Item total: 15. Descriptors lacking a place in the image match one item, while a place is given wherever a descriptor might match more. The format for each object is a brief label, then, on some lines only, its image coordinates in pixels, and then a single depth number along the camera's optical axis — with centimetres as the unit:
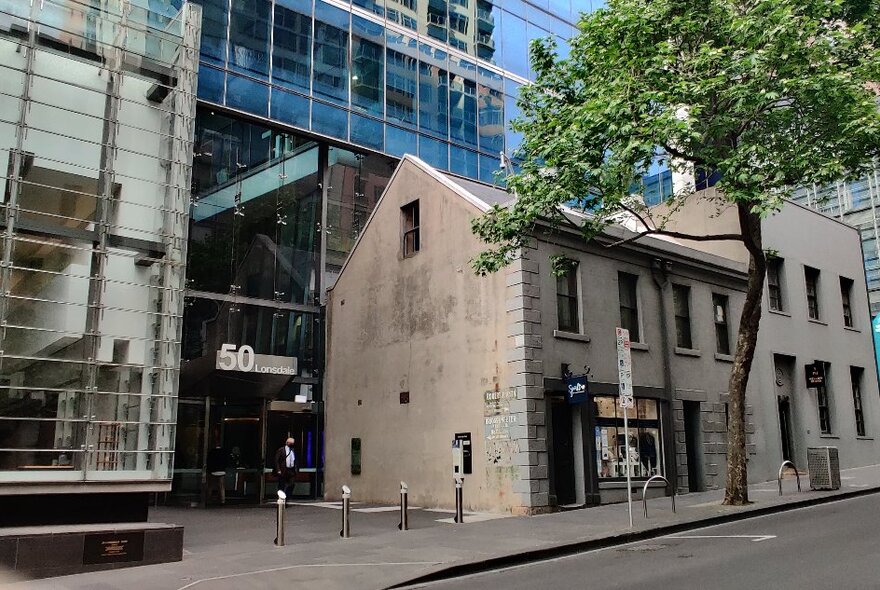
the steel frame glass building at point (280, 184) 2258
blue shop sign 1680
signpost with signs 1394
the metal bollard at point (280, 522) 1273
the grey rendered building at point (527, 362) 1781
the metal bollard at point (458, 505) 1530
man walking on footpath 1953
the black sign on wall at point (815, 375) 2472
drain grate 1196
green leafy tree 1388
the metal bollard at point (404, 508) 1416
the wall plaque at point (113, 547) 1076
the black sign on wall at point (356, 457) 2230
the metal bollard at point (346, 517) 1363
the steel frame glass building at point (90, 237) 1138
